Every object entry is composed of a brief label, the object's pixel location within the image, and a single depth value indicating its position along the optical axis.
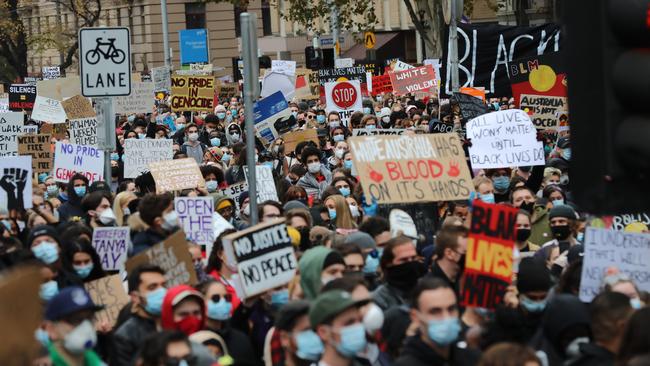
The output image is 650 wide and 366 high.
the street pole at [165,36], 92.13
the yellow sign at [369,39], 74.02
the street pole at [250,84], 16.37
